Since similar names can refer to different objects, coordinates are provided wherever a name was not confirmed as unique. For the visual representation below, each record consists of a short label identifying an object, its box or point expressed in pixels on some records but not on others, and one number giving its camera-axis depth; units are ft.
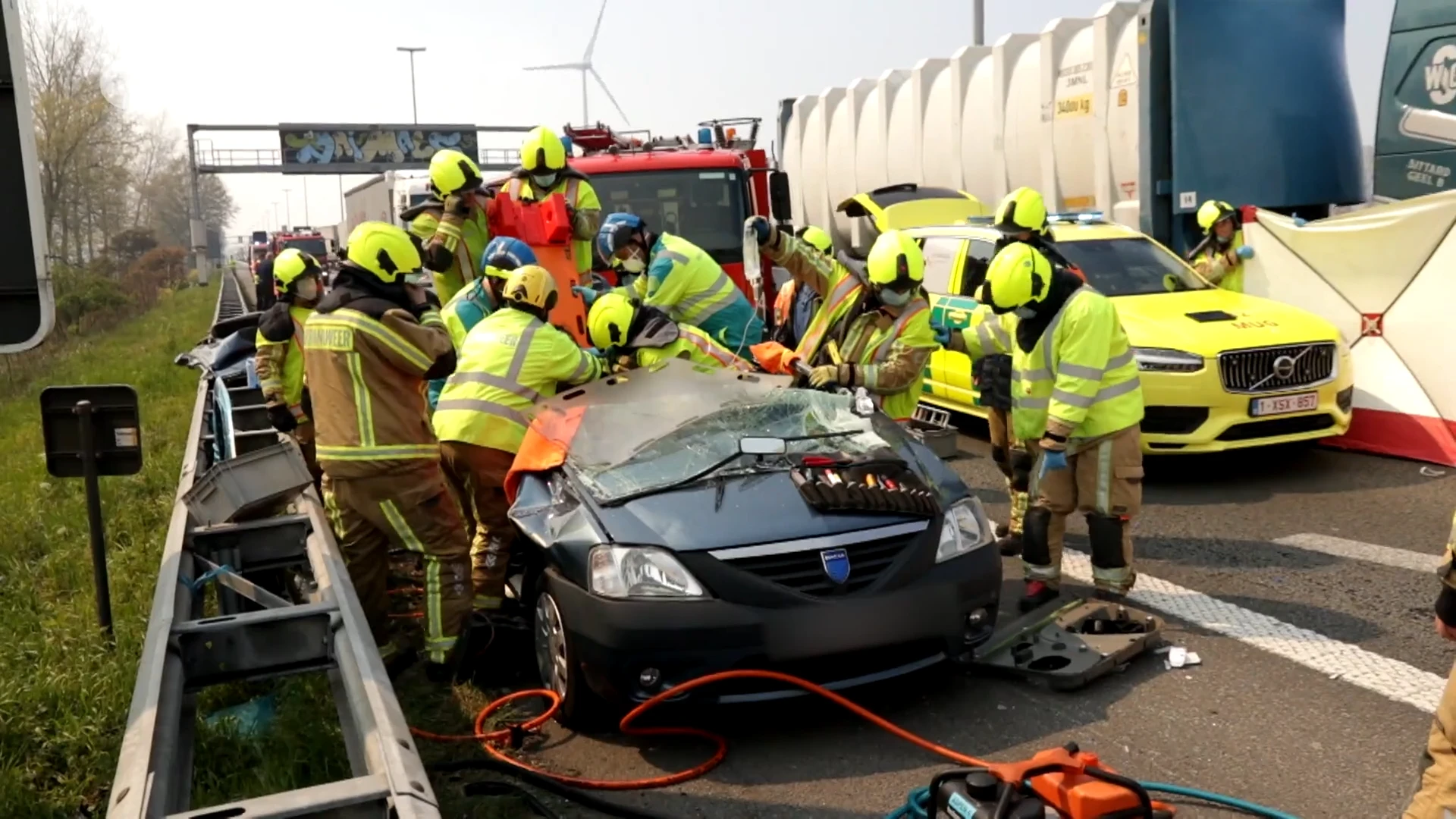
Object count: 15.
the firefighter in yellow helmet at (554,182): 27.22
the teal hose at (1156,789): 11.79
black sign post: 16.63
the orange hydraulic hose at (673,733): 13.98
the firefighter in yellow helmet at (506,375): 18.24
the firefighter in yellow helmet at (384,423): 17.53
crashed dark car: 14.03
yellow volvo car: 26.94
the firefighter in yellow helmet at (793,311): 32.01
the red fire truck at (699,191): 35.81
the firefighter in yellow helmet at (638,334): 19.94
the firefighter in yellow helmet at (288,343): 24.56
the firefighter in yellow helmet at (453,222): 27.27
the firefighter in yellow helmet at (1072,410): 18.69
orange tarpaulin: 16.39
